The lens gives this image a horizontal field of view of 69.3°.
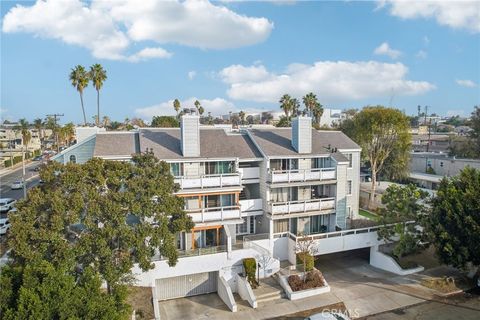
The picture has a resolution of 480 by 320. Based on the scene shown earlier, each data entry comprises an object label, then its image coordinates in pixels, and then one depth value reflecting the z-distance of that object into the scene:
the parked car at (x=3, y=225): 30.72
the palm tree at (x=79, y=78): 48.34
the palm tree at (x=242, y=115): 118.07
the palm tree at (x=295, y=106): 68.93
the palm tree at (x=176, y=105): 82.19
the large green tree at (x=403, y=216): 25.23
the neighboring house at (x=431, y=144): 74.94
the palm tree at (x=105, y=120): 94.00
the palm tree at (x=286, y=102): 66.38
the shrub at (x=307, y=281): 23.06
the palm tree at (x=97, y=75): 49.50
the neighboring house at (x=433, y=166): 49.47
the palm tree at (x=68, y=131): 83.56
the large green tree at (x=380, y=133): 41.06
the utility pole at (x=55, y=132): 83.62
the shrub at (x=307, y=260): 24.14
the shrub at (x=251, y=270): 23.28
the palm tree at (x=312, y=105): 63.53
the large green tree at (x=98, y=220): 16.40
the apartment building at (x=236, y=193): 24.02
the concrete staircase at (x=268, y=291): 22.47
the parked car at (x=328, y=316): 19.20
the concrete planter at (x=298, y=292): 22.47
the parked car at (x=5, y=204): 38.78
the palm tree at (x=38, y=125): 96.53
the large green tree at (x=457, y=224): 22.28
